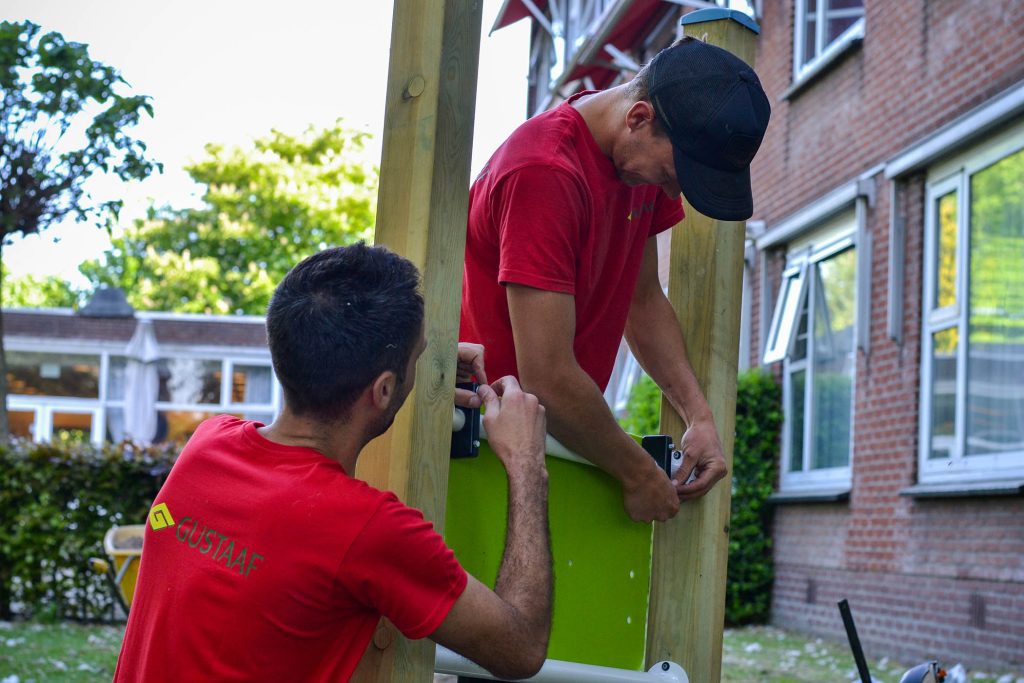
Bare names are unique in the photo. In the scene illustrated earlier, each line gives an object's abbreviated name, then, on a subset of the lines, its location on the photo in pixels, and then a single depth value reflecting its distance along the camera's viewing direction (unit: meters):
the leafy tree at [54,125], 7.44
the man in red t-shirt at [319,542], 1.88
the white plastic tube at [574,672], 2.27
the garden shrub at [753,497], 11.65
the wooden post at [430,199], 2.11
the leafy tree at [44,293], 47.31
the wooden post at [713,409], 2.76
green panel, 2.31
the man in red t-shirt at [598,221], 2.38
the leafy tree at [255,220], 34.88
